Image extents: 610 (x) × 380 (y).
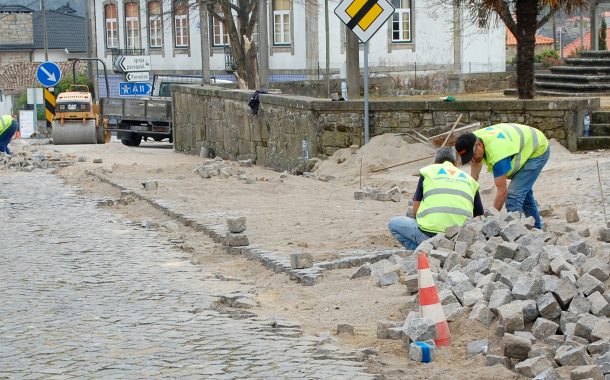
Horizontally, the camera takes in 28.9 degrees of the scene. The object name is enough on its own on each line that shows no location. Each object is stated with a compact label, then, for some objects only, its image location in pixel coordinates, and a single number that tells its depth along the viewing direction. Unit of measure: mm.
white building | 51031
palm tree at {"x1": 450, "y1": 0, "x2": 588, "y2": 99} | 20234
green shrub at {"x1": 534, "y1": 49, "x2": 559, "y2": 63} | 45000
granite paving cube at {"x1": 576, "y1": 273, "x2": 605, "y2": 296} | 7309
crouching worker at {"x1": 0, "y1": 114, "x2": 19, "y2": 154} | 28219
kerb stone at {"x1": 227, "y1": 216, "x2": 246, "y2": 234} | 11992
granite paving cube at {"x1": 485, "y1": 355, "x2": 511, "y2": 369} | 6668
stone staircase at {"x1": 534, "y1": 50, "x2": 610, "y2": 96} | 25438
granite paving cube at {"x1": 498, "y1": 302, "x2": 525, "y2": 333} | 7055
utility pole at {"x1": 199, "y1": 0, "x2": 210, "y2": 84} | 37841
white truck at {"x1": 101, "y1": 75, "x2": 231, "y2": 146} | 38656
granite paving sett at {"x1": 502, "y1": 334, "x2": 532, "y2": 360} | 6664
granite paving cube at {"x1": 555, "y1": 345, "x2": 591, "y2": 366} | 6355
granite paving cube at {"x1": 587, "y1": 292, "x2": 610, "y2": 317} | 7078
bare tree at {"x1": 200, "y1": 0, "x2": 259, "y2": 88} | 41938
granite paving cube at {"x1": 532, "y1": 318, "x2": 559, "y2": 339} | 6961
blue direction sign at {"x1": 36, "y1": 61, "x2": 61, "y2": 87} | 38500
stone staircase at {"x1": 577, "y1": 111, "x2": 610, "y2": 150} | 17922
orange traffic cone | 7230
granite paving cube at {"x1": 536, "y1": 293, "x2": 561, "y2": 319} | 7113
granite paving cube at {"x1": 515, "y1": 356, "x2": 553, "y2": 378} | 6336
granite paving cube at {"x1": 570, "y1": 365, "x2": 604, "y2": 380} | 6094
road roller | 37531
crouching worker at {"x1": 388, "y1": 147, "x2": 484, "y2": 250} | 10055
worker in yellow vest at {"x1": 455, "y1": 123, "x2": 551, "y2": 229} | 11008
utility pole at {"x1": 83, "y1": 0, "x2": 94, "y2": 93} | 46106
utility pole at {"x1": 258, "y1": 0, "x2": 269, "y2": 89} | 34750
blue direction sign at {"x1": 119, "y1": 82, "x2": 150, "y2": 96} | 41969
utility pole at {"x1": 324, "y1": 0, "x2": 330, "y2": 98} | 45531
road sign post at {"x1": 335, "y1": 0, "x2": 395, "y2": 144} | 17422
